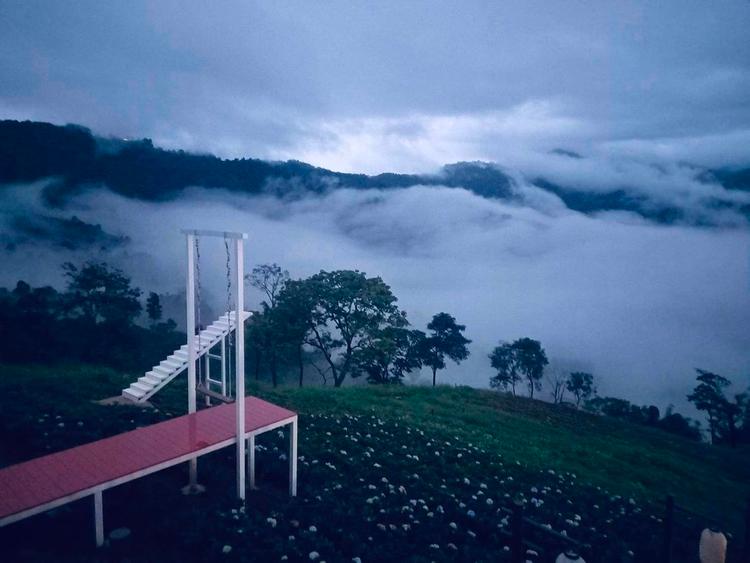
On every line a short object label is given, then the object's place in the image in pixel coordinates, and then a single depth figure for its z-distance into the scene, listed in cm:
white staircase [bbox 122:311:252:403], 1383
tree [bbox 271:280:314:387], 3017
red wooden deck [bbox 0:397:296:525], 698
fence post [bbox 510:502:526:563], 581
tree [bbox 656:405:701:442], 4184
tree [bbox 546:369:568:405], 5452
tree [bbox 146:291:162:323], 3591
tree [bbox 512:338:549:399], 5081
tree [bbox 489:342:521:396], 5209
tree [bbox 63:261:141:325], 2842
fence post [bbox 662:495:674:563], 800
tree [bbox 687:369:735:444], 4119
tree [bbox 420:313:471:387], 3784
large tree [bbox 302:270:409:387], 2978
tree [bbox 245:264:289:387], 3045
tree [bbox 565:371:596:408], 5578
